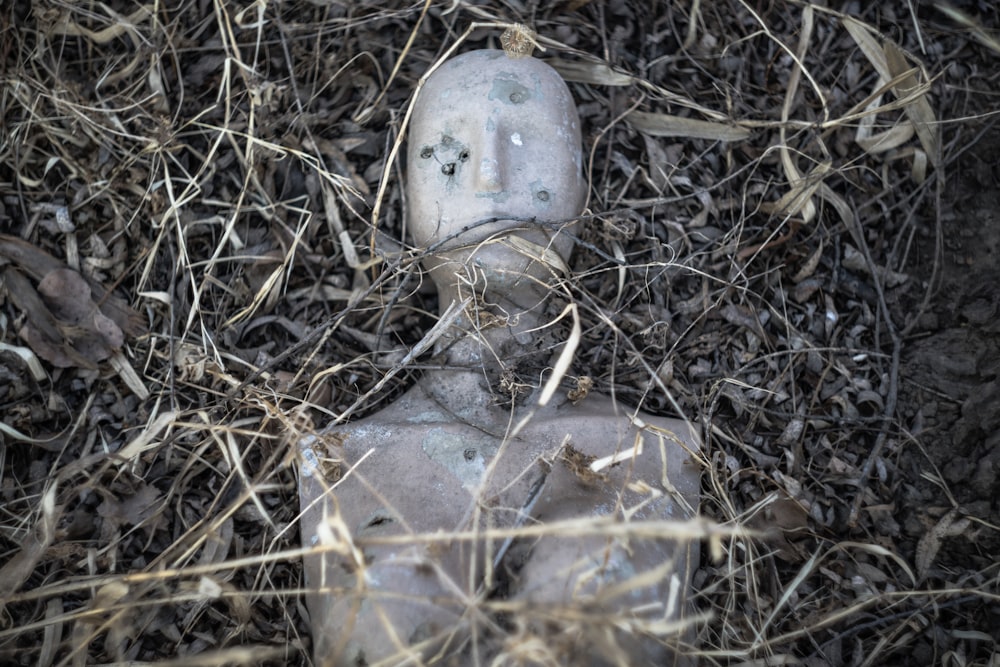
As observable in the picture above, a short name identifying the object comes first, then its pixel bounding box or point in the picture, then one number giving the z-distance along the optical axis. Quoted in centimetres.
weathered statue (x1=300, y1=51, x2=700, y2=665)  75
